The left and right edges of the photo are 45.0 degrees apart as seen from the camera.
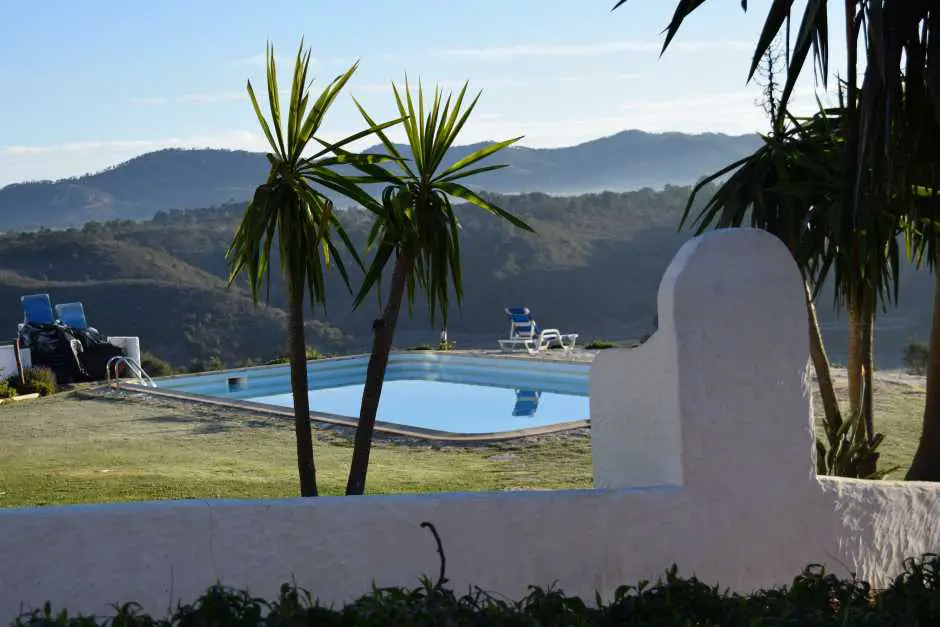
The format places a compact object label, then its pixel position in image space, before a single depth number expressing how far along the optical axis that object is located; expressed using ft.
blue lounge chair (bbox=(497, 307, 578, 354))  66.69
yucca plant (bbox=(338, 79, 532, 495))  20.39
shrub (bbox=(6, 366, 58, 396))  50.67
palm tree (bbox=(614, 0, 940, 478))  17.72
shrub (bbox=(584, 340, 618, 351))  67.52
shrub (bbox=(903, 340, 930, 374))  63.98
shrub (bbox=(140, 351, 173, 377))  69.58
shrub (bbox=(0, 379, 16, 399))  48.93
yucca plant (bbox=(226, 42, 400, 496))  20.26
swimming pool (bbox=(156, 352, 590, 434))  54.34
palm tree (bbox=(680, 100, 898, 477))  22.67
